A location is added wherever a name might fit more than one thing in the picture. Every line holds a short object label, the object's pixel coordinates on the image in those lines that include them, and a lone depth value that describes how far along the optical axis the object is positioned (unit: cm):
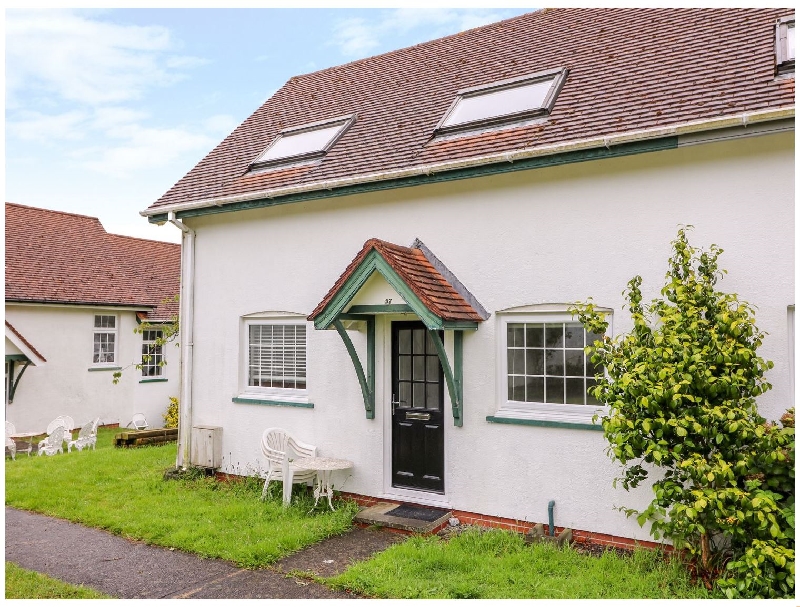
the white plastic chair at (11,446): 1338
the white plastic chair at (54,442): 1361
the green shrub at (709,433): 515
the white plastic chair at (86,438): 1438
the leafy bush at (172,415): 1761
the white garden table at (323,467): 820
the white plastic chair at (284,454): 838
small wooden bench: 1398
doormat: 774
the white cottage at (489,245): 664
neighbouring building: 1616
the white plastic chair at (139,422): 1762
